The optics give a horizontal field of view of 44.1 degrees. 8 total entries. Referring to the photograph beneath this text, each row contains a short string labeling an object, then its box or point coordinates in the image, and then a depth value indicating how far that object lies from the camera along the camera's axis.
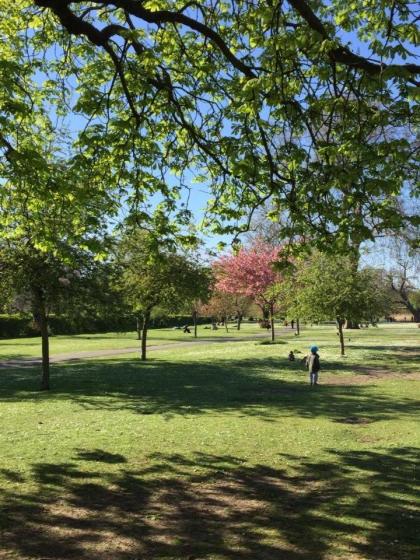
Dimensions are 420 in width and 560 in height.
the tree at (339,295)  29.22
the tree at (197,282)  27.03
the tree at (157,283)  26.15
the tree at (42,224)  9.05
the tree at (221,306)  63.76
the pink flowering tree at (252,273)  46.03
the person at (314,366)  18.05
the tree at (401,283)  67.98
